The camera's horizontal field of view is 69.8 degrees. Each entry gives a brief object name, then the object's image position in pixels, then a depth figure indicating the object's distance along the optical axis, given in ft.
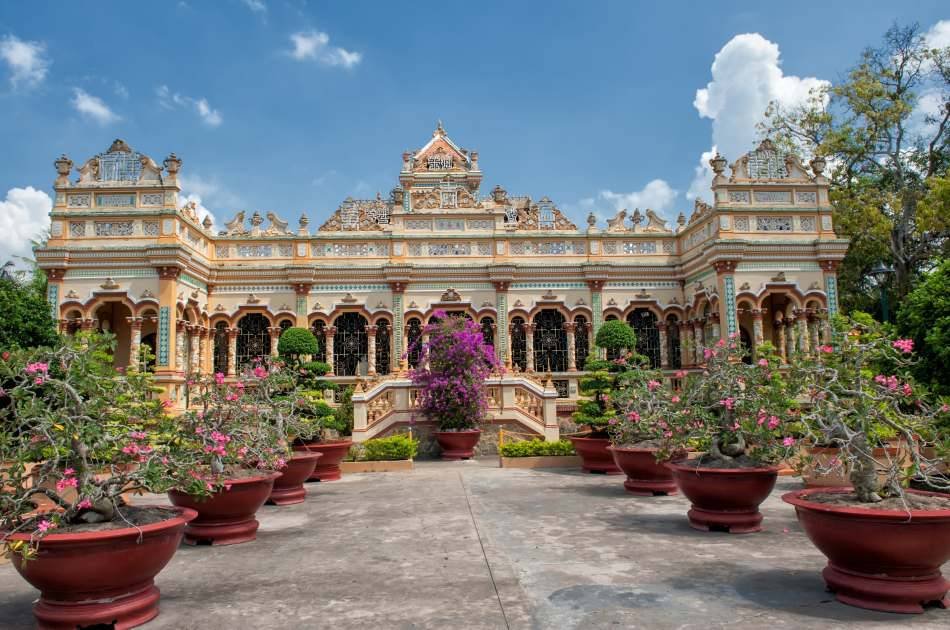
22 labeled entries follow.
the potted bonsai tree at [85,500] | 14.52
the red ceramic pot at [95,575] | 14.37
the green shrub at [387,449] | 45.03
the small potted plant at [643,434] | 29.07
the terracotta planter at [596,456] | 40.55
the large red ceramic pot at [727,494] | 22.89
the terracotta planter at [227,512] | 22.58
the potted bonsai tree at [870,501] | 14.93
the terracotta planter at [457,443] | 48.88
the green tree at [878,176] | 74.74
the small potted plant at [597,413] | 40.86
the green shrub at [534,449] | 45.42
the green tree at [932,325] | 27.27
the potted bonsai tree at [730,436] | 22.89
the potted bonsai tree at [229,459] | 19.48
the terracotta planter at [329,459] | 38.68
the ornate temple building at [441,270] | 61.05
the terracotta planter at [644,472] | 31.86
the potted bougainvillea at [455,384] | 48.80
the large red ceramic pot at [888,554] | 14.76
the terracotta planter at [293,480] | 31.12
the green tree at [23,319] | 33.73
